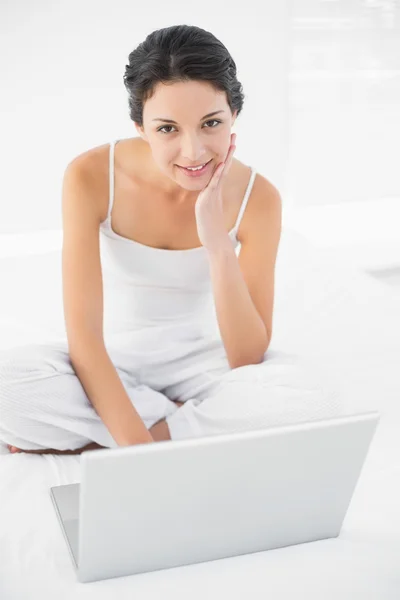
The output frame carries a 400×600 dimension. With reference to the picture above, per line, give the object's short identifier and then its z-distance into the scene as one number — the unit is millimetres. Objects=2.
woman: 2447
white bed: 2161
